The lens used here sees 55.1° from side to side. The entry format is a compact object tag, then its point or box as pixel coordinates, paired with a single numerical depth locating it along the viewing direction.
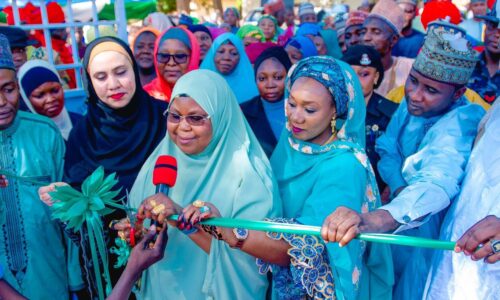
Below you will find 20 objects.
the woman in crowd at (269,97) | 3.70
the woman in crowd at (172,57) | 4.04
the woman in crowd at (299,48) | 5.54
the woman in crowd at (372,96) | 3.46
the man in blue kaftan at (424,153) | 1.92
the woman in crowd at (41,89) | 3.39
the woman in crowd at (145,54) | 5.06
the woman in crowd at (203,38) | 6.01
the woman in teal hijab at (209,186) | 2.14
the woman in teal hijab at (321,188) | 1.96
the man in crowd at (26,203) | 2.56
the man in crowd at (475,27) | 6.84
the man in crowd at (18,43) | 4.43
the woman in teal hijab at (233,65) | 4.75
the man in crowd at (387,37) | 4.83
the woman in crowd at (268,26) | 8.90
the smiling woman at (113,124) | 2.73
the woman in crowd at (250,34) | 6.71
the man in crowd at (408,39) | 6.30
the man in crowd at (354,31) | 5.56
